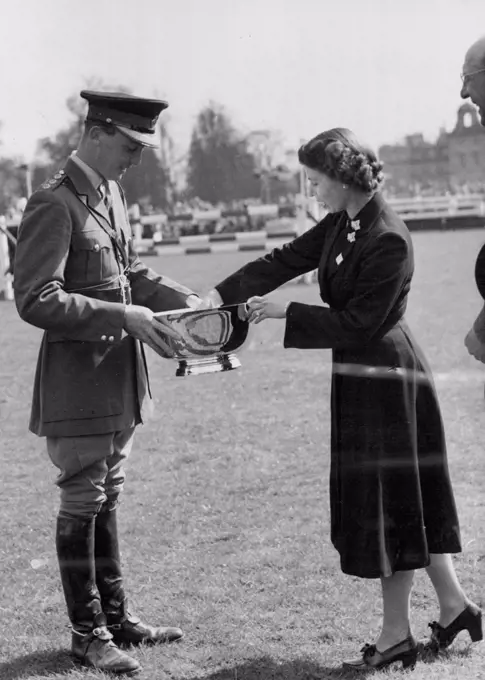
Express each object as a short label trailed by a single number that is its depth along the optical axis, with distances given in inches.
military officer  117.6
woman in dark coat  114.7
